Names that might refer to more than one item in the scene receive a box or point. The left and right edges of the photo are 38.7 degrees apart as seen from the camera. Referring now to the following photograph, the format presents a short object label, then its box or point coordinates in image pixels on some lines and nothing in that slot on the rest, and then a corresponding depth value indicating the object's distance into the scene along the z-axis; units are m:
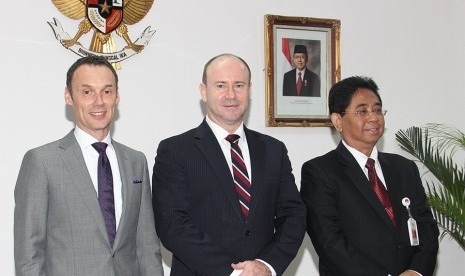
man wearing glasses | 3.28
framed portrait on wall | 4.73
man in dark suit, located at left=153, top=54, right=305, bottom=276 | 3.02
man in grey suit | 2.76
